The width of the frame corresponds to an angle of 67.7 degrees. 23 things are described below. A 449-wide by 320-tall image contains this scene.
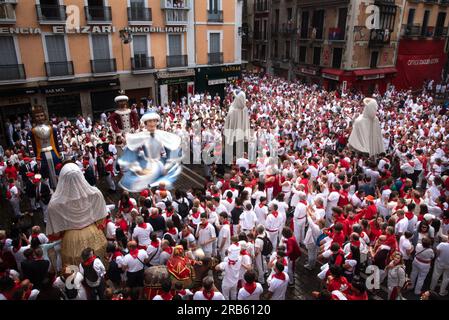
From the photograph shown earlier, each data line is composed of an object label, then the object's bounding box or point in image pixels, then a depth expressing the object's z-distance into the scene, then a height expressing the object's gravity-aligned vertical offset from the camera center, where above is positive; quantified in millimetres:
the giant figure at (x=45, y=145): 9664 -2934
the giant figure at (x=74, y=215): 6728 -3400
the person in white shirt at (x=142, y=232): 7031 -3808
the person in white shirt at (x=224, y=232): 7527 -4062
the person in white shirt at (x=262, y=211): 8305 -3974
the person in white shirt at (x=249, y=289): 5488 -3908
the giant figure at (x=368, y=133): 11816 -3057
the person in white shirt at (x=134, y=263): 6303 -3967
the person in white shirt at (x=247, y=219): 7819 -3952
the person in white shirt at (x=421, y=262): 6871 -4417
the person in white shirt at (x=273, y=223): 7869 -4103
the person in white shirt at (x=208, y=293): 5152 -3722
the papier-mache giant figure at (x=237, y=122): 12625 -2890
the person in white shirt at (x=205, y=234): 7480 -4093
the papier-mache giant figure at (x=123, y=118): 11695 -2588
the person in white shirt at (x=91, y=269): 5898 -3829
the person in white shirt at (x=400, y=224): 7633 -3911
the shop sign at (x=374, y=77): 29544 -2922
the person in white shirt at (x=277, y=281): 5855 -3977
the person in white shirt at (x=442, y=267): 6992 -4564
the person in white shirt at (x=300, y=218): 8477 -4300
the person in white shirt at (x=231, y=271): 6367 -4247
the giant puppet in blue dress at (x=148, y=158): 9445 -3207
